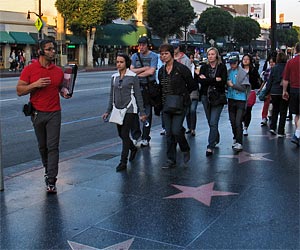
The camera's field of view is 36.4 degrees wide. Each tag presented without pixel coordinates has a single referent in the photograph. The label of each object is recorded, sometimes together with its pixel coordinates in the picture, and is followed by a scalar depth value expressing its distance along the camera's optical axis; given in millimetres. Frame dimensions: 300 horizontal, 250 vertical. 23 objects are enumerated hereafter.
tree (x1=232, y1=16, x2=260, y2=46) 90694
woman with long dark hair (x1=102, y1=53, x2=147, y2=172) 6594
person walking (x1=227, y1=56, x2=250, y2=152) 7617
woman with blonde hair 7266
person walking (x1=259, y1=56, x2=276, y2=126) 10469
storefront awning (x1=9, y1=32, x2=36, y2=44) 40250
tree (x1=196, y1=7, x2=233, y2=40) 74000
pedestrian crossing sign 37438
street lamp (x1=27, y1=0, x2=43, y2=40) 38716
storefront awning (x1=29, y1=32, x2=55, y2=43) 43019
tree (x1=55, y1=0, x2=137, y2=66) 44469
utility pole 14145
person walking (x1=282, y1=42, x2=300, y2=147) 7895
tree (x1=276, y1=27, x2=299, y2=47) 110319
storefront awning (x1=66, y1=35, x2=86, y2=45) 47531
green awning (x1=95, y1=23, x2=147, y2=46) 51662
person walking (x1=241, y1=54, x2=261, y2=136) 9055
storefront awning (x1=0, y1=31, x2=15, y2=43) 38594
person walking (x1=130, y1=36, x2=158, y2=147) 7641
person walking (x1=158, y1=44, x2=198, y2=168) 6484
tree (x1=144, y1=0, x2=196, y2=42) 58112
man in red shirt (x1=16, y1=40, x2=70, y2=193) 5359
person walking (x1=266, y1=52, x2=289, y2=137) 8938
